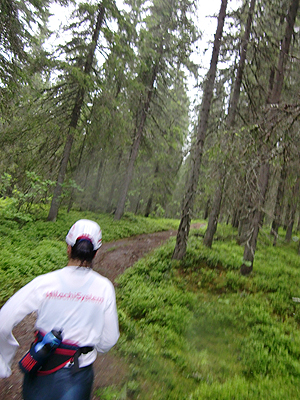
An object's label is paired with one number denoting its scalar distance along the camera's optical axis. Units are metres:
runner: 1.61
